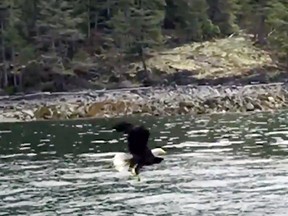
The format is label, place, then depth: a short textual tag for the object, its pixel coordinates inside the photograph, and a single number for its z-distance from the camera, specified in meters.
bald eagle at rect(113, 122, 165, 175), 21.84
